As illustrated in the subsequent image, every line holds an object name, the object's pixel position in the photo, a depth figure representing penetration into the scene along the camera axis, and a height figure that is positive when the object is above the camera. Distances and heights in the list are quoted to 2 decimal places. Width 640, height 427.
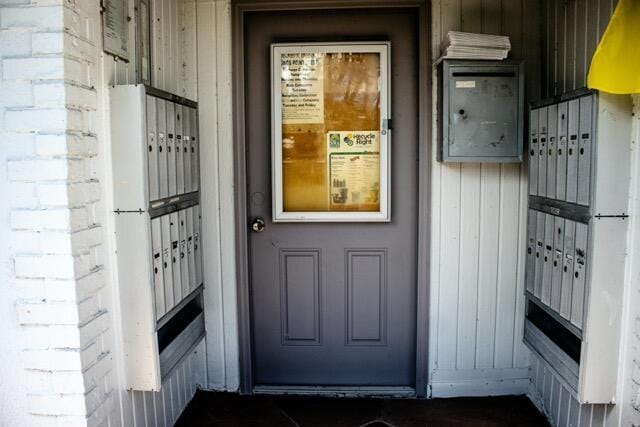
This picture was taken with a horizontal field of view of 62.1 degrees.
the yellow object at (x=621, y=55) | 2.03 +0.39
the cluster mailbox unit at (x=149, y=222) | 2.24 -0.27
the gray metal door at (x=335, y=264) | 3.19 -0.64
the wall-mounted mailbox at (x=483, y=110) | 2.86 +0.26
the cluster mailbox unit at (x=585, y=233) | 2.15 -0.32
